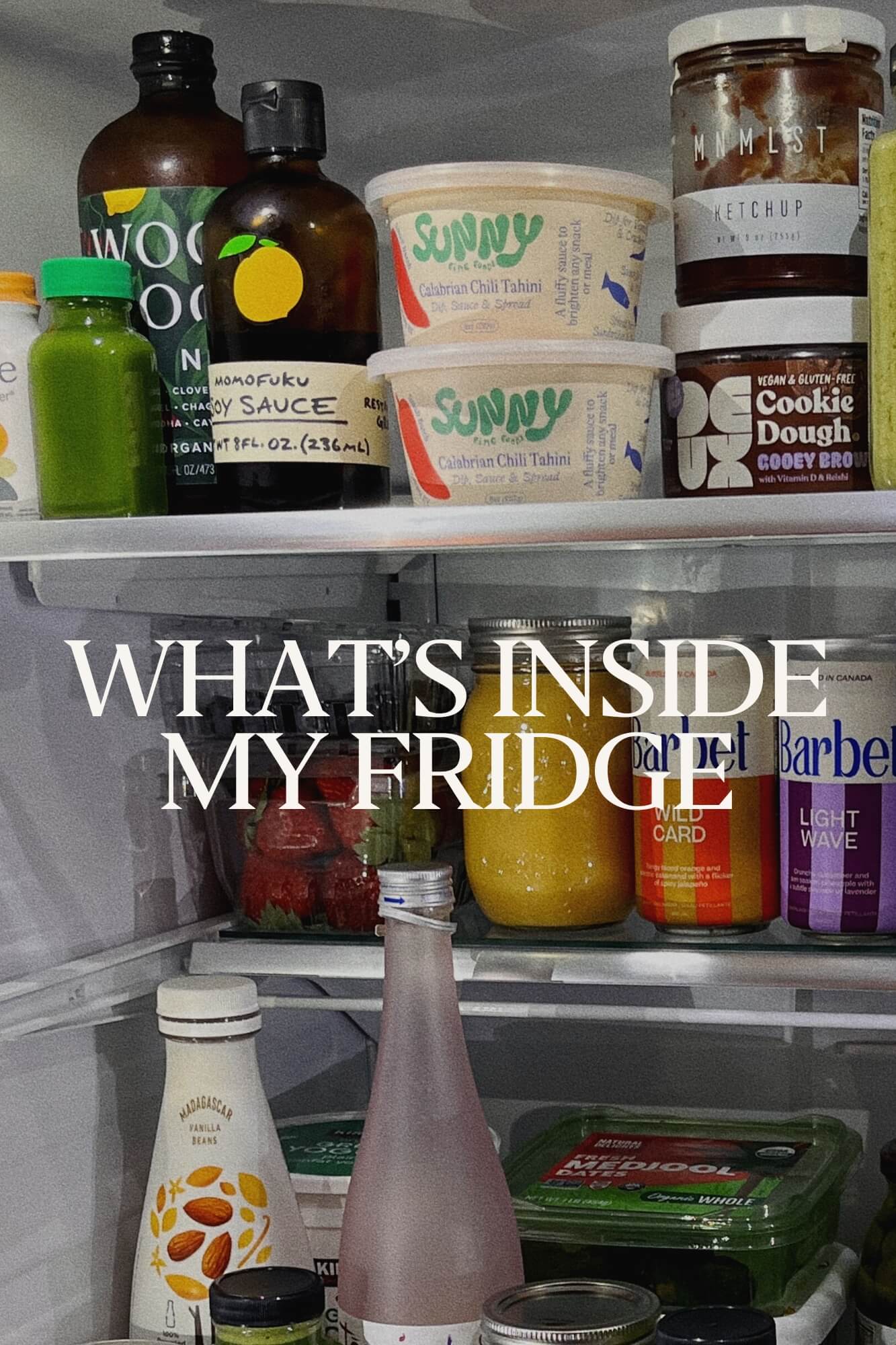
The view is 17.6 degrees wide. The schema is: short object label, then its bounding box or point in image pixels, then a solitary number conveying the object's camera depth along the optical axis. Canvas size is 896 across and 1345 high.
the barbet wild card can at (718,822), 1.16
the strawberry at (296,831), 1.23
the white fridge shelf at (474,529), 1.07
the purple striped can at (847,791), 1.13
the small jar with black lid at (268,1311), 1.08
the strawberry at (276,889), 1.24
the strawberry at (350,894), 1.23
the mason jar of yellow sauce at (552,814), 1.17
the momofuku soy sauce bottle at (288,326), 1.15
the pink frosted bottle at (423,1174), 1.14
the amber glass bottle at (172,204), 1.19
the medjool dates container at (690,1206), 1.17
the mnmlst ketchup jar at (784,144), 1.11
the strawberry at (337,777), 1.23
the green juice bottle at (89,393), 1.15
